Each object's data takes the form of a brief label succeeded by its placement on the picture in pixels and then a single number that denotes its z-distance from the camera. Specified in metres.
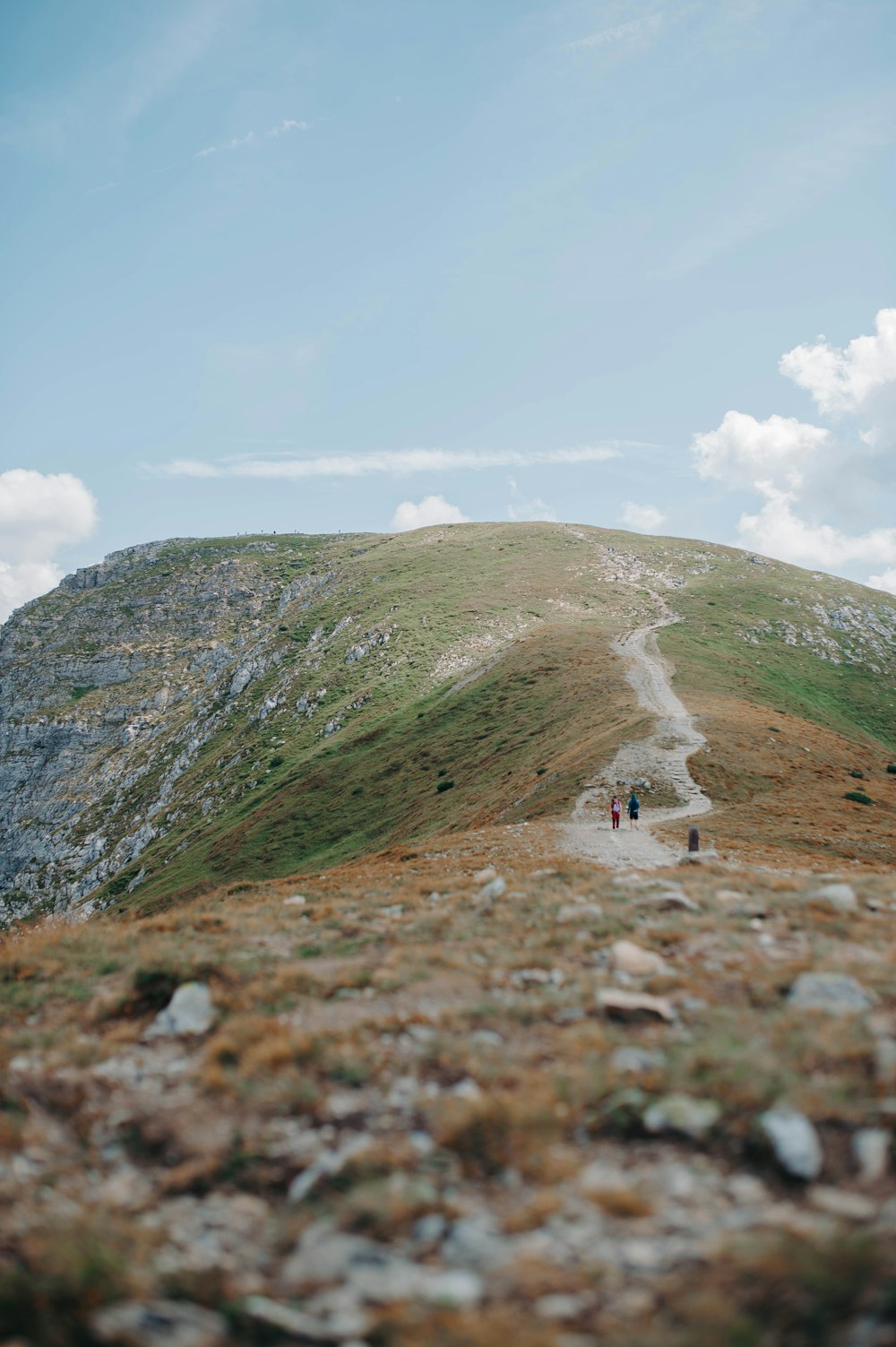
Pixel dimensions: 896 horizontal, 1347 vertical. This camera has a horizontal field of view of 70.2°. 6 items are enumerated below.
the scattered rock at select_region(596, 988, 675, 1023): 8.20
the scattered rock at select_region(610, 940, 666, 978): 9.74
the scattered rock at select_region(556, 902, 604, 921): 12.77
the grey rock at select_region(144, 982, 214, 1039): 9.27
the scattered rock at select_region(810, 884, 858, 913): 12.05
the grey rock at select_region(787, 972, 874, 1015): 7.81
